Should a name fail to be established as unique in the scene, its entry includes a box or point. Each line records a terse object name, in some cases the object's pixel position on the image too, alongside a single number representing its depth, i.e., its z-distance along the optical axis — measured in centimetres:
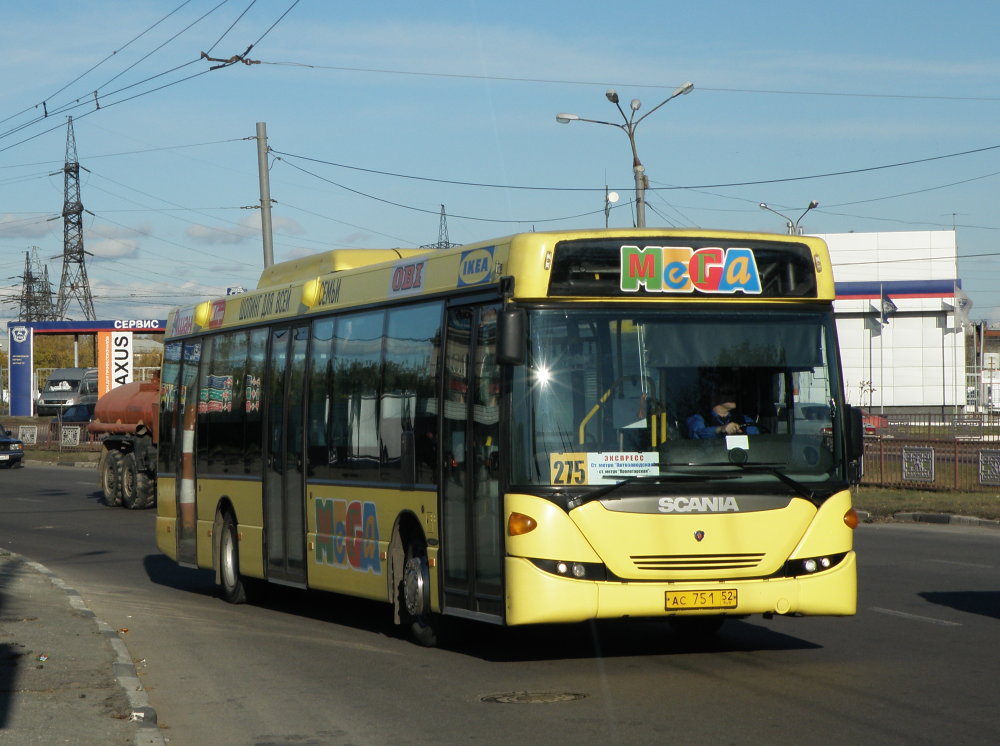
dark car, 5166
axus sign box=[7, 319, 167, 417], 7419
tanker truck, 3284
